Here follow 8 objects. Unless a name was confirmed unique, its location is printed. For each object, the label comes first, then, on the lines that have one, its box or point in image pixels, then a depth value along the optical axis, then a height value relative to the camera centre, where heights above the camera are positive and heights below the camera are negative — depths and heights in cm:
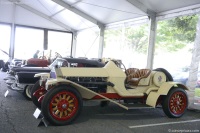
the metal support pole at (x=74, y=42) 1872 +159
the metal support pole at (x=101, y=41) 1381 +132
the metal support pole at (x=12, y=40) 1680 +136
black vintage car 624 -47
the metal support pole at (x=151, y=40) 913 +99
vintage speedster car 425 -64
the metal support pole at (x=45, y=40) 1825 +161
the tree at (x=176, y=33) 777 +125
